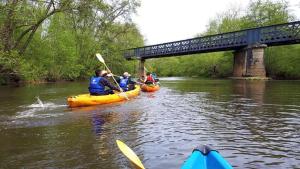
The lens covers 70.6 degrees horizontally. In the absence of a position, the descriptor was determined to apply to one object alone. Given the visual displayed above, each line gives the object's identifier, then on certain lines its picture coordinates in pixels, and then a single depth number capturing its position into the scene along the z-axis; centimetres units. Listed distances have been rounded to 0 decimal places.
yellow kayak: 800
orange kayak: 1374
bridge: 2684
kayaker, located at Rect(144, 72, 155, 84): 1471
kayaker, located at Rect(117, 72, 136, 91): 1122
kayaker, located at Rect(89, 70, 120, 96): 846
